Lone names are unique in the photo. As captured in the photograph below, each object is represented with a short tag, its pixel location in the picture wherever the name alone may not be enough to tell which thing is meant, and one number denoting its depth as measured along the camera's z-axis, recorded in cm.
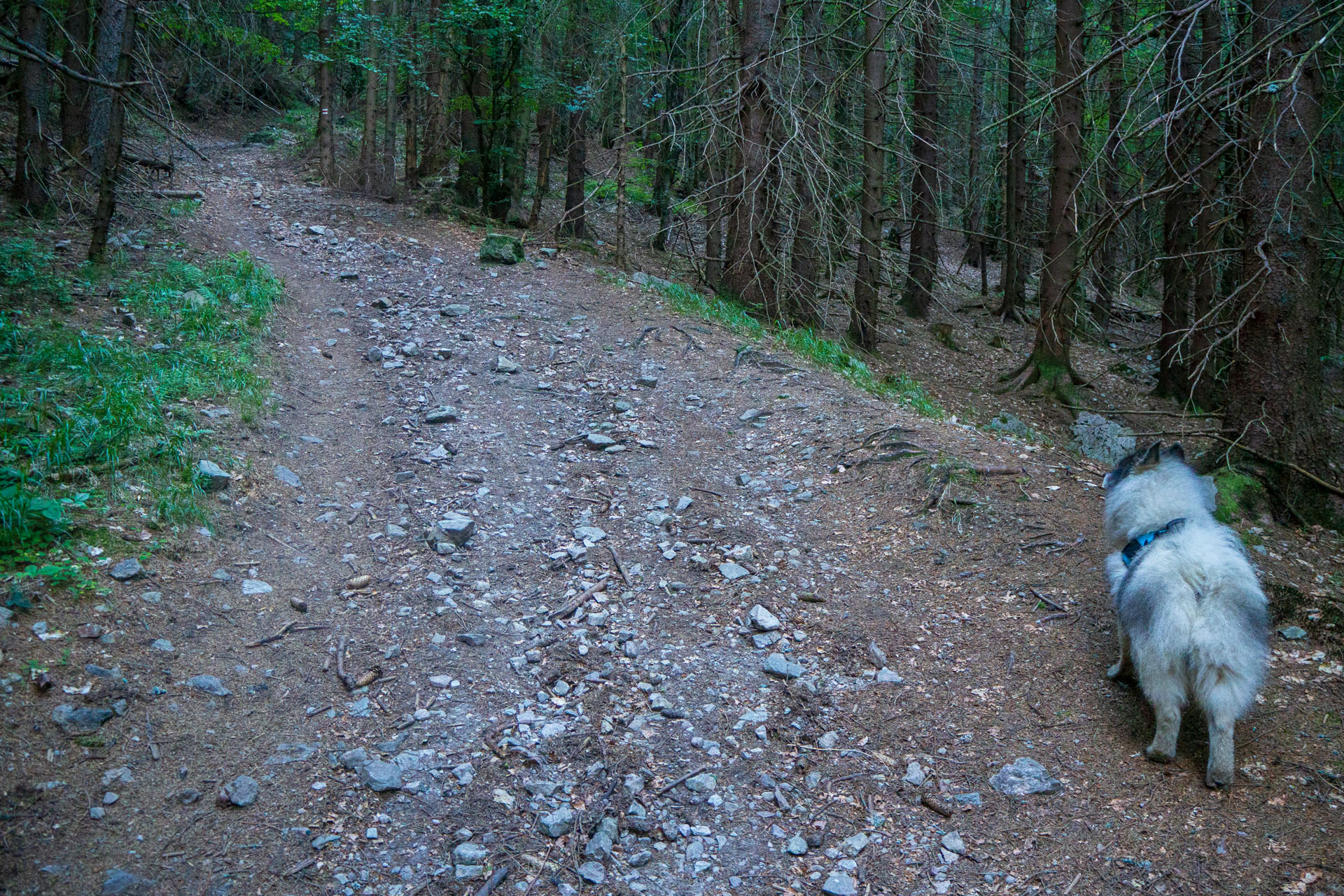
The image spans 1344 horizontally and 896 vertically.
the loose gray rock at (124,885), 301
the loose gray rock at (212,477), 549
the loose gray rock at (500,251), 1253
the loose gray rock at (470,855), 336
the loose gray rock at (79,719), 360
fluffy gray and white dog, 363
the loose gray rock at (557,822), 353
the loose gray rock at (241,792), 348
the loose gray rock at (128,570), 445
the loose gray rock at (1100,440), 1017
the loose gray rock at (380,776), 368
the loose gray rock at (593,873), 332
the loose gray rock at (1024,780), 374
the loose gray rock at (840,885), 329
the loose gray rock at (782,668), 458
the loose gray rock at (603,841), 342
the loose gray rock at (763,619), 493
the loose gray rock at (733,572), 543
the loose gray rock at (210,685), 405
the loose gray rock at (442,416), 754
